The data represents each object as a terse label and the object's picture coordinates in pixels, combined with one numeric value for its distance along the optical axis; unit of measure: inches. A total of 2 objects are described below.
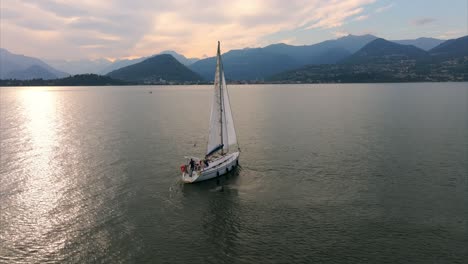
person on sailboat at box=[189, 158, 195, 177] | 2424.5
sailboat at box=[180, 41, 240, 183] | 2413.9
